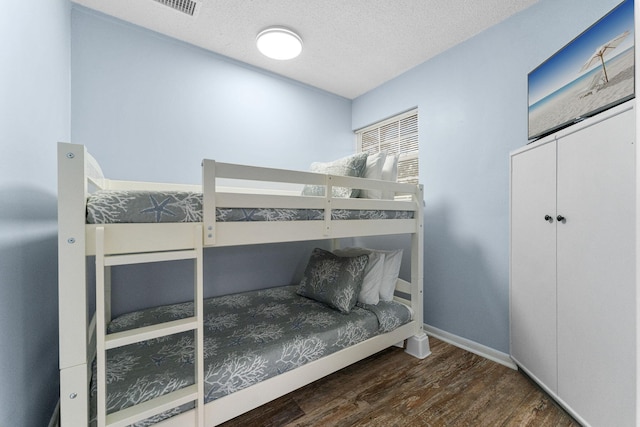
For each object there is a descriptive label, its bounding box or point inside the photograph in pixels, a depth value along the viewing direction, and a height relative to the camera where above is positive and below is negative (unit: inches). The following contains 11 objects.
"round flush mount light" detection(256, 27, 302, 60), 79.7 +52.3
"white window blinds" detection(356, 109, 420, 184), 106.3 +30.6
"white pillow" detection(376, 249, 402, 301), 82.8 -19.9
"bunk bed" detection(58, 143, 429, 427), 35.1 -5.9
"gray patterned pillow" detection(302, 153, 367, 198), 73.4 +12.0
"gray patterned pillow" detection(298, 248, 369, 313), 73.2 -20.1
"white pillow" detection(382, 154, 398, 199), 81.9 +12.6
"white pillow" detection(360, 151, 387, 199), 76.4 +12.8
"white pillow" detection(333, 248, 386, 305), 78.2 -20.5
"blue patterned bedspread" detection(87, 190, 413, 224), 37.5 +0.6
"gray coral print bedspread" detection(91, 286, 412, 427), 42.7 -27.1
